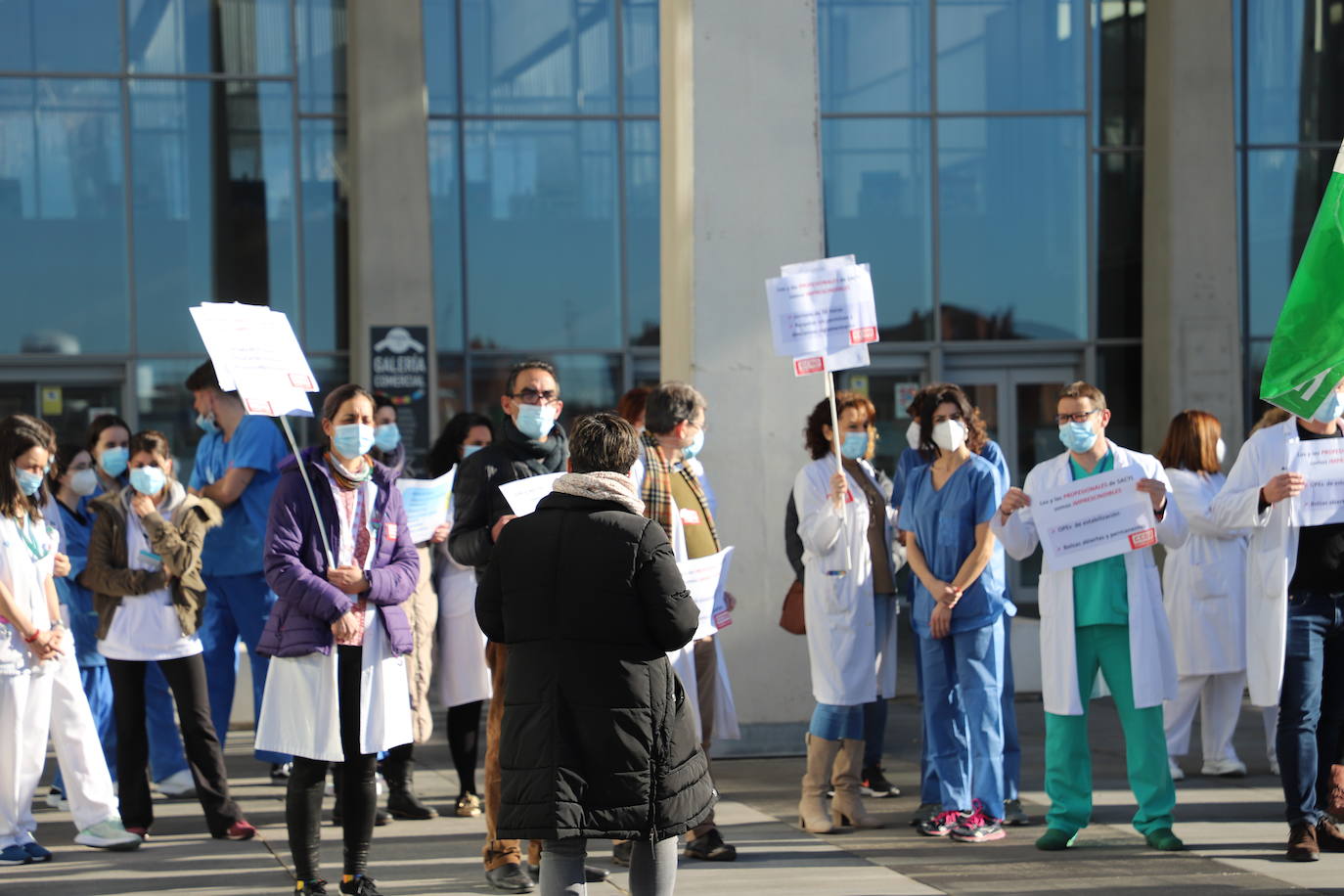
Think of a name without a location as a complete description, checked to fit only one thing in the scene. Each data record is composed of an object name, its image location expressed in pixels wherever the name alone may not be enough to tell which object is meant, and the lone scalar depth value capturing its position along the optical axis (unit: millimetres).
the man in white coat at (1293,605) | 7367
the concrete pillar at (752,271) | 10305
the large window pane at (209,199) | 17438
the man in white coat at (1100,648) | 7434
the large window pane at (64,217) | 17219
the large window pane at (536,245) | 17938
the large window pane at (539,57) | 17922
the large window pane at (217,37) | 17562
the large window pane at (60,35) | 17281
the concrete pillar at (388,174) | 17172
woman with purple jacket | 6492
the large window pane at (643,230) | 18016
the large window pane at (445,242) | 17844
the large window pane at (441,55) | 17781
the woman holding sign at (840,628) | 7980
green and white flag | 6305
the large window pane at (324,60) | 17656
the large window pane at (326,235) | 17625
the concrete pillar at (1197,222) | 18109
